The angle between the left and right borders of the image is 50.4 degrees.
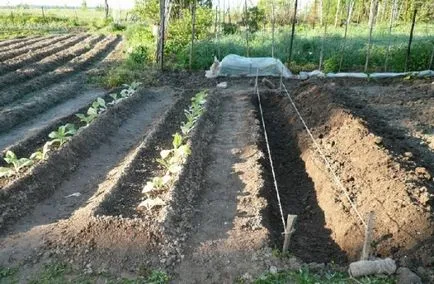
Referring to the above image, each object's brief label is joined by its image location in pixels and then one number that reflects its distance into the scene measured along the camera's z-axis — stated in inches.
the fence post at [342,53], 586.6
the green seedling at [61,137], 293.3
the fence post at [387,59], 577.2
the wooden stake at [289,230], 173.8
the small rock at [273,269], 170.8
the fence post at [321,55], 580.8
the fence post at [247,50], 612.1
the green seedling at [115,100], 422.9
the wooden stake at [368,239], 162.9
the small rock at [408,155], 270.2
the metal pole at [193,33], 583.8
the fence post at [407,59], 563.3
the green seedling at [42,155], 267.5
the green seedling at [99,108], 378.2
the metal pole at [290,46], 579.1
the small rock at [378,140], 276.4
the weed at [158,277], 168.9
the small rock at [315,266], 174.1
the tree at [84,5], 2236.7
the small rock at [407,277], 159.5
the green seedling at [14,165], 246.7
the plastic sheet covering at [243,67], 574.2
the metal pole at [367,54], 567.9
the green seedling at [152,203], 211.9
